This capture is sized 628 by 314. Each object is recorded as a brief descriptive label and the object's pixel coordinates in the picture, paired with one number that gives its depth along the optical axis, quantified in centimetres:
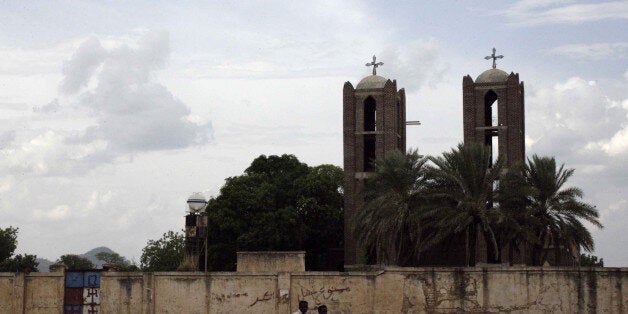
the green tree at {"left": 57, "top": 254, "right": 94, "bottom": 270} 10556
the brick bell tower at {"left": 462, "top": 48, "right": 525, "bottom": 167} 6341
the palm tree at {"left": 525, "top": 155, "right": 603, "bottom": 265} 4346
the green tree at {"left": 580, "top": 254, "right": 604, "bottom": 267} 7762
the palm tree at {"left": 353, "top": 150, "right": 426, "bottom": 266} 4672
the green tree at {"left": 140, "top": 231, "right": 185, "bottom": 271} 7681
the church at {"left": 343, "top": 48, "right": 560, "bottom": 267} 6341
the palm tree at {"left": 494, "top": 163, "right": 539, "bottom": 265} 4453
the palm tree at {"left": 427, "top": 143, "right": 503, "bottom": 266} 4350
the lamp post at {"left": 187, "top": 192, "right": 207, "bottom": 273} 3198
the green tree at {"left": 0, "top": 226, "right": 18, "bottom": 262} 6794
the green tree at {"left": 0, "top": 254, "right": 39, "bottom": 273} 6664
